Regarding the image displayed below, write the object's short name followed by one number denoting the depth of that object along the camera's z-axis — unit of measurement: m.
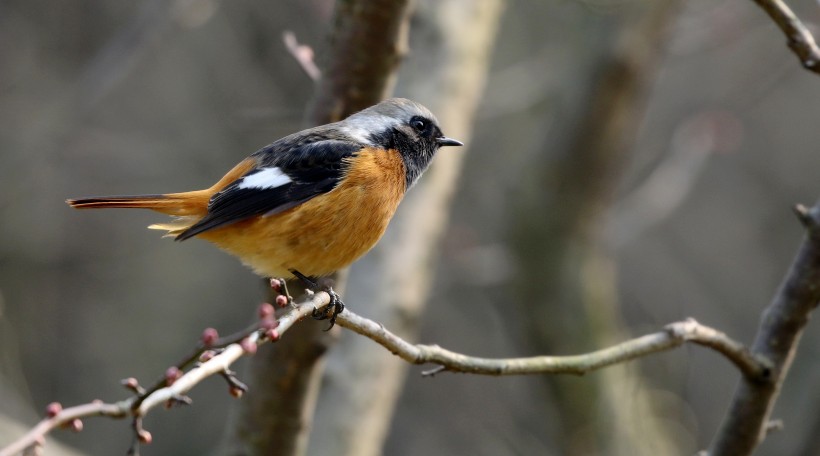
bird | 7.02
